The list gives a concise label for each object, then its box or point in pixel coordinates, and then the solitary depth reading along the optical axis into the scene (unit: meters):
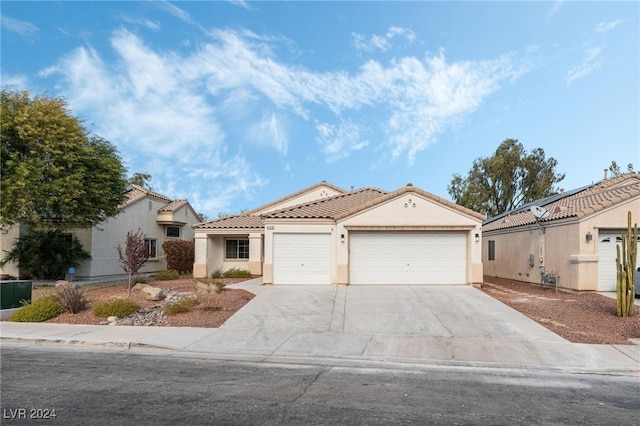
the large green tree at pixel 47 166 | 15.78
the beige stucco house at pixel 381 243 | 17.25
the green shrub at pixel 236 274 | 22.39
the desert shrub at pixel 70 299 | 12.41
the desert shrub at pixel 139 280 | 17.19
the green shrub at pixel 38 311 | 11.66
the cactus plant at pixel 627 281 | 11.59
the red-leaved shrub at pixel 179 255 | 25.67
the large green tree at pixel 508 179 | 39.52
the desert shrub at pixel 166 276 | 21.61
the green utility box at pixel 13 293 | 12.53
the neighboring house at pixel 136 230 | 23.20
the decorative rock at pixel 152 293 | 14.15
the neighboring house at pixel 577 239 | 16.62
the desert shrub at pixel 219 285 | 15.12
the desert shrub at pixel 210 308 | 12.56
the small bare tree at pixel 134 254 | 15.10
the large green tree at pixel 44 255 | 21.95
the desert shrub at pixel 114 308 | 11.82
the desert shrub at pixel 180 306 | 12.24
